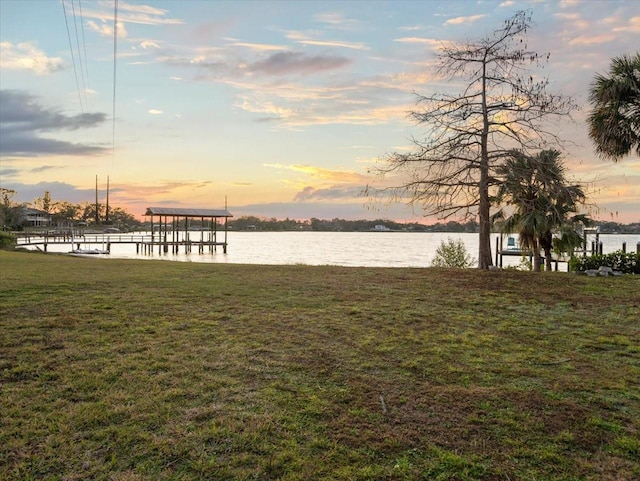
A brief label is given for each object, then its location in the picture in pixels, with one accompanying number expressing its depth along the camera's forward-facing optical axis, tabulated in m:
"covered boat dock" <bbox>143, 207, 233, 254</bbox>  44.84
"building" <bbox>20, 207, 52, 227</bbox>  83.40
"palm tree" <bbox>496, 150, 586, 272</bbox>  11.75
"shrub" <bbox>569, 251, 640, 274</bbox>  13.59
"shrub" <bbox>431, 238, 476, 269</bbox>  25.22
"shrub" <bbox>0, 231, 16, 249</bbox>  29.65
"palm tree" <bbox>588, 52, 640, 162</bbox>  12.66
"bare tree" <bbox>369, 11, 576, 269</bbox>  11.83
